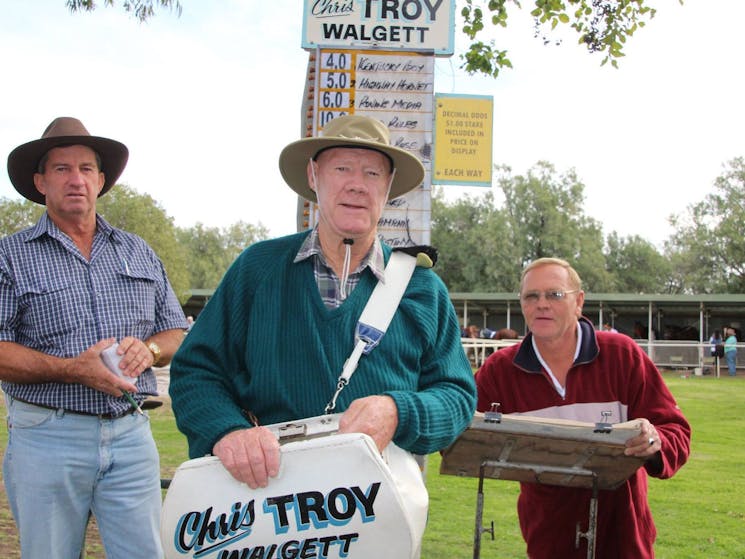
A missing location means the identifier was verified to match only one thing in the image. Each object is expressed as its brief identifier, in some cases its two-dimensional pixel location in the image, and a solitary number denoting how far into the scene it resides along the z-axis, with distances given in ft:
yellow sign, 15.19
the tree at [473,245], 201.67
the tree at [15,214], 183.01
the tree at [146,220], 170.60
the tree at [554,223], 204.85
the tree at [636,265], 225.15
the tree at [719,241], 201.67
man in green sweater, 7.14
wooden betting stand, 9.43
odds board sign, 14.65
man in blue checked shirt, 10.11
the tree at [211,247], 295.28
